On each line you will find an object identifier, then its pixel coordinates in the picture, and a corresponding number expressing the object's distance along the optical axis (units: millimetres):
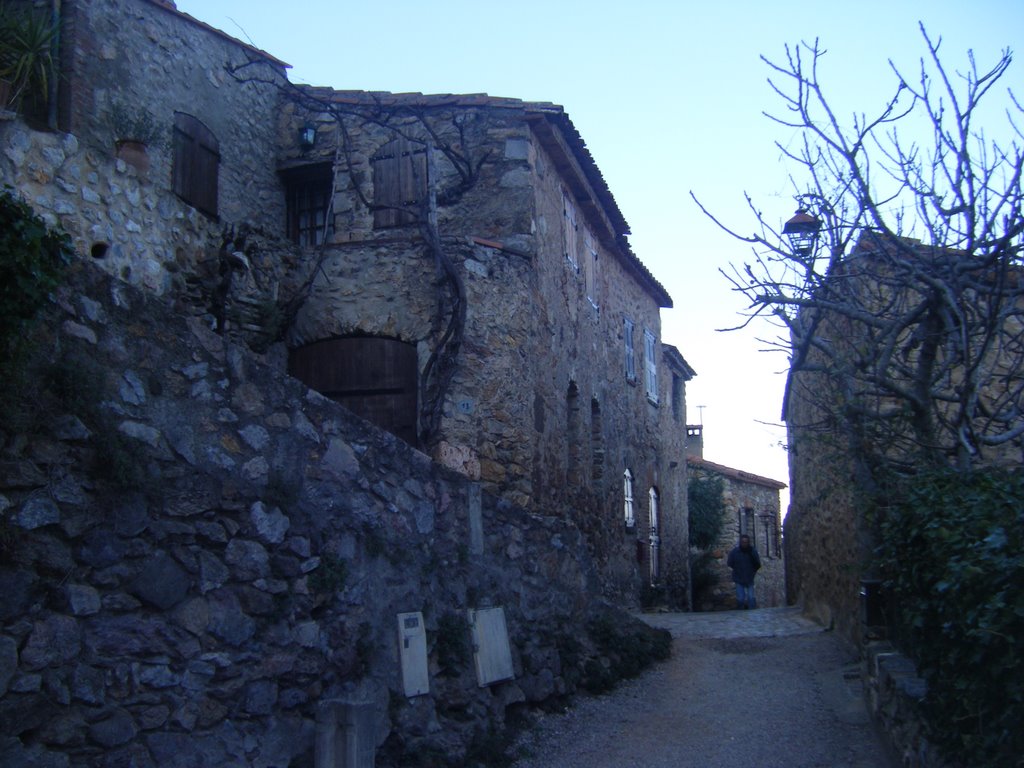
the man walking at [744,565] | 15695
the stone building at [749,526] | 22109
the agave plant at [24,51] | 7719
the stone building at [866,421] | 6371
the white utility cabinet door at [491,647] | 6309
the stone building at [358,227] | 8969
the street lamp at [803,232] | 6945
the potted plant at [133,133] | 8812
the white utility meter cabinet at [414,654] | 5570
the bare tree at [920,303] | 5977
